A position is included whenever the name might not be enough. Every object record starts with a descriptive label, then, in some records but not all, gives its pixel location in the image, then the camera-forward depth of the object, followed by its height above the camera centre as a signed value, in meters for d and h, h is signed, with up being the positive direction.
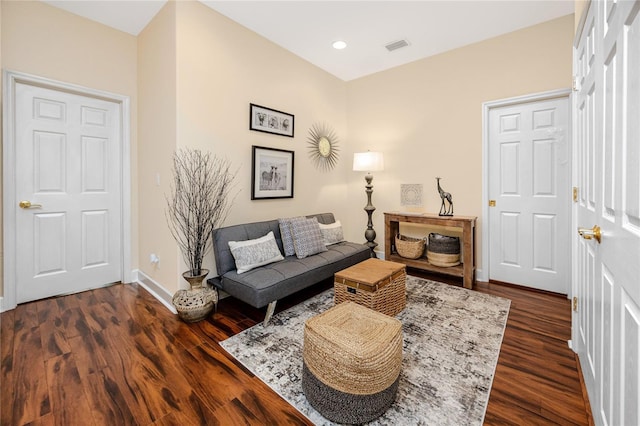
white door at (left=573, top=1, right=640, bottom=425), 0.79 +0.01
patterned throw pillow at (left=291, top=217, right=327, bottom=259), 2.98 -0.28
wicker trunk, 2.23 -0.62
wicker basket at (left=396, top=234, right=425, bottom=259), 3.52 -0.46
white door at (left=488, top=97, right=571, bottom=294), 2.92 +0.19
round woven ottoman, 1.32 -0.76
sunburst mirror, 3.90 +0.95
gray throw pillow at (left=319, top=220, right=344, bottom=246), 3.42 -0.26
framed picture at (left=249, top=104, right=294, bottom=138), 3.11 +1.06
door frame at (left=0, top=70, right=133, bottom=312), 2.45 +0.38
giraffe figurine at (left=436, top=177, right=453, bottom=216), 3.41 +0.10
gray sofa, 2.26 -0.53
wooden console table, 3.12 -0.36
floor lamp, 3.83 +0.60
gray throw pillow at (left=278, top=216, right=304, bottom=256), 3.03 -0.27
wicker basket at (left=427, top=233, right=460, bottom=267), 3.29 -0.46
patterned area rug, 1.44 -0.95
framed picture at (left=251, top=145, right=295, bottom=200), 3.15 +0.46
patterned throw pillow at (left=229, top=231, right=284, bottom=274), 2.51 -0.38
